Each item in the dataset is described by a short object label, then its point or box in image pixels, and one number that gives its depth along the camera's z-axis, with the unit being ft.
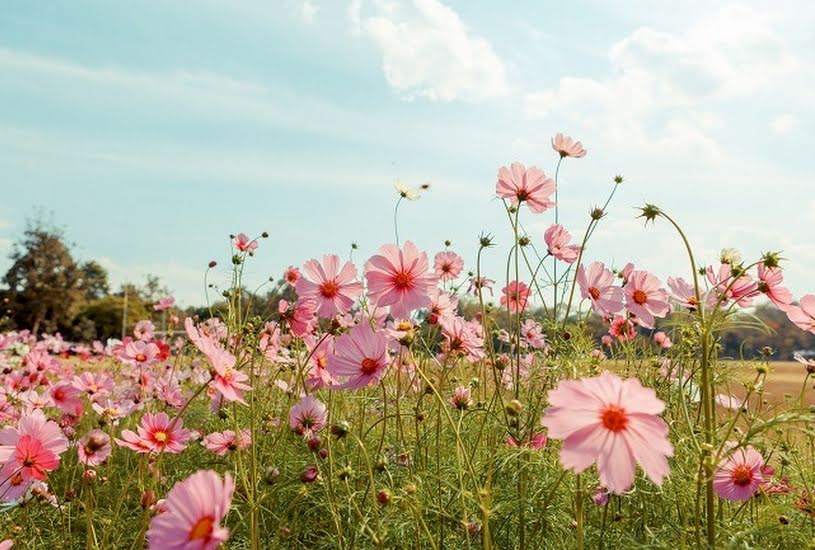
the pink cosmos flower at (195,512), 2.27
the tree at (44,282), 77.46
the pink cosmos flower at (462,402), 4.12
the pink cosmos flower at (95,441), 3.92
